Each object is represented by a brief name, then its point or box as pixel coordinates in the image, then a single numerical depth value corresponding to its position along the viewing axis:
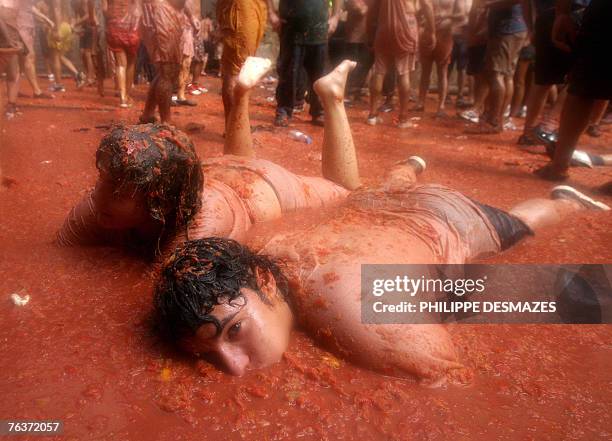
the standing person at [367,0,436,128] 5.23
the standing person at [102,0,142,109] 5.91
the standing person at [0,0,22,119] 4.27
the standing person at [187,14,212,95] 8.30
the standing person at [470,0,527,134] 4.88
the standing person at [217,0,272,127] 4.41
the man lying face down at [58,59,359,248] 1.83
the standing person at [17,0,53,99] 5.93
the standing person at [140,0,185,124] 4.31
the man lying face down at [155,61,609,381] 1.52
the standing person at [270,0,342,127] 5.18
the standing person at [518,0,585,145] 4.23
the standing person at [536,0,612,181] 3.21
